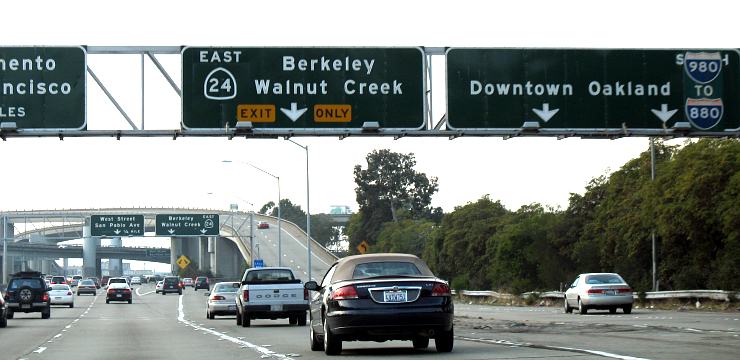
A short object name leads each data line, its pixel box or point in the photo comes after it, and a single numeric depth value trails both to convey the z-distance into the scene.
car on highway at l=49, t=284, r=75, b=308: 71.06
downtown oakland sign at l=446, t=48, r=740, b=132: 31.42
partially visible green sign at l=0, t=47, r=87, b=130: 30.55
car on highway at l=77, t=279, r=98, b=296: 110.56
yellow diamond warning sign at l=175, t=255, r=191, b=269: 119.62
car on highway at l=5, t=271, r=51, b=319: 48.75
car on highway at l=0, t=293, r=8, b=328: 38.09
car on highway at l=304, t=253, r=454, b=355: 18.45
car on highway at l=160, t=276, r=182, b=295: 107.38
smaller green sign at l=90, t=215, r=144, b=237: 107.25
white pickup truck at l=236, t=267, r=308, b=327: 35.84
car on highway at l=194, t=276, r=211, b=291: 121.56
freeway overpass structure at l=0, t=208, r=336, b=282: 137.75
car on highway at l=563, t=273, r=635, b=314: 40.59
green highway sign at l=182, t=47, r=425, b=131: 30.77
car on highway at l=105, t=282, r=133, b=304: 78.12
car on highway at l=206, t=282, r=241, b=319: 44.41
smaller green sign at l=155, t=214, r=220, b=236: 107.69
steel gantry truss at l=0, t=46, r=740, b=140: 30.66
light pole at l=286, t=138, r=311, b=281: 68.78
